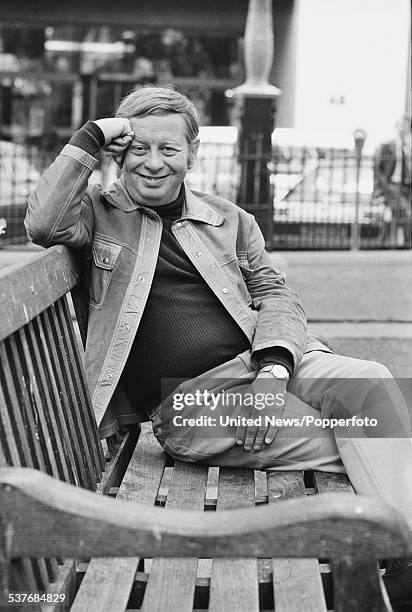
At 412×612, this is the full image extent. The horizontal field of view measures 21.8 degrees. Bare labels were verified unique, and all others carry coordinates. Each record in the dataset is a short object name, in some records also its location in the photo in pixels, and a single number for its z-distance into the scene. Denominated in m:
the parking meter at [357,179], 8.33
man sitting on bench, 3.04
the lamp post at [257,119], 8.59
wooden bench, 1.74
